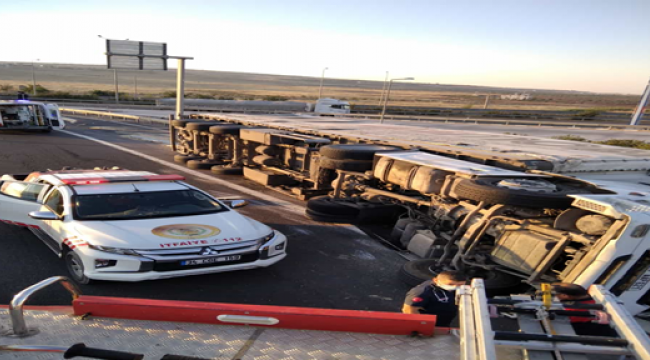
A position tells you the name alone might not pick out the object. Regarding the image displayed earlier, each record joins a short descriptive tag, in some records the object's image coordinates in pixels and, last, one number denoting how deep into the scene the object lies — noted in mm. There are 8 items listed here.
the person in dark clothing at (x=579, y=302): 2779
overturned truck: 4766
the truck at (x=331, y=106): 43188
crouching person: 3807
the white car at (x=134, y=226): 5023
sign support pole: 20183
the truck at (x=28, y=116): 21938
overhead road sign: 21411
